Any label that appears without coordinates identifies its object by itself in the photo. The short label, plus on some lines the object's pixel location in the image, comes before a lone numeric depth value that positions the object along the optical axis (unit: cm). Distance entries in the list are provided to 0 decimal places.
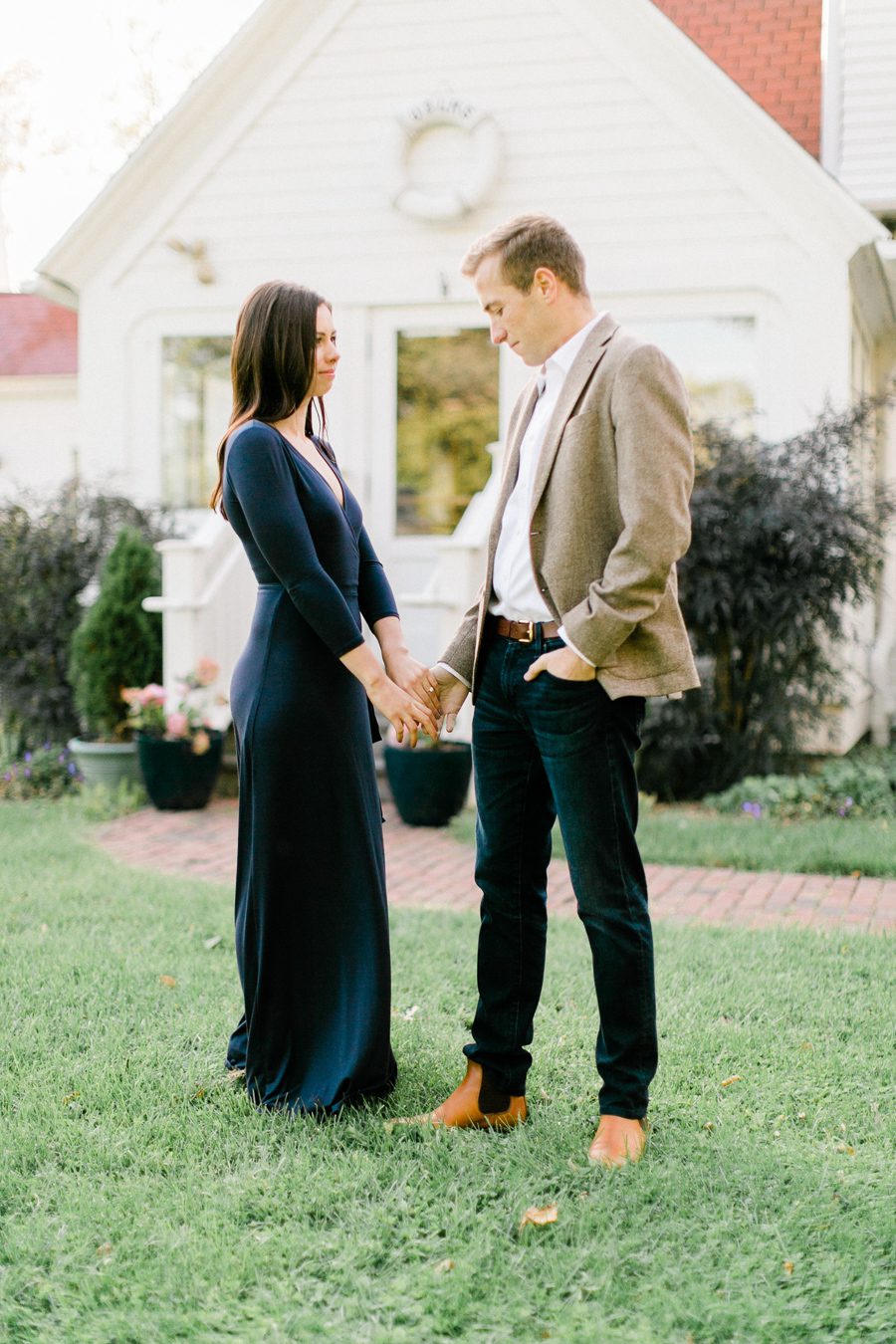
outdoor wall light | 892
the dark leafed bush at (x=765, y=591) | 720
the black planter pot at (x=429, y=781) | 695
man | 263
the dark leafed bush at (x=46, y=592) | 845
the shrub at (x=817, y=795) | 707
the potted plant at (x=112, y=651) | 783
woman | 308
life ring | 837
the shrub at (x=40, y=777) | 813
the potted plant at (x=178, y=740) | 732
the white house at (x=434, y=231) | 806
